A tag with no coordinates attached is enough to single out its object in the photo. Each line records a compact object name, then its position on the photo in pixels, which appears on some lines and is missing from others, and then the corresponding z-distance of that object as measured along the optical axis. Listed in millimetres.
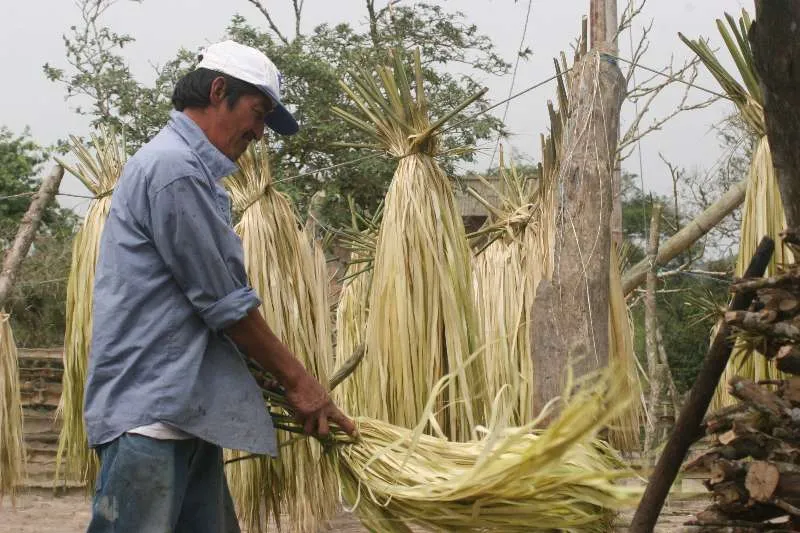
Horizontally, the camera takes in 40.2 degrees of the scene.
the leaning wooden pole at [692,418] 3064
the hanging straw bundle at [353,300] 7055
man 2686
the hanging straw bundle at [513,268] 5645
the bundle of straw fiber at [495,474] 2596
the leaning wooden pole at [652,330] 5855
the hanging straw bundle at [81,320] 6113
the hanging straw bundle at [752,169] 4668
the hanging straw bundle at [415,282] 4918
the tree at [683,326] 14623
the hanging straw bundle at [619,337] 5238
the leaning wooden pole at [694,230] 7184
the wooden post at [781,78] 2539
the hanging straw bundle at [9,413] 6828
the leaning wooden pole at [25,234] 6543
